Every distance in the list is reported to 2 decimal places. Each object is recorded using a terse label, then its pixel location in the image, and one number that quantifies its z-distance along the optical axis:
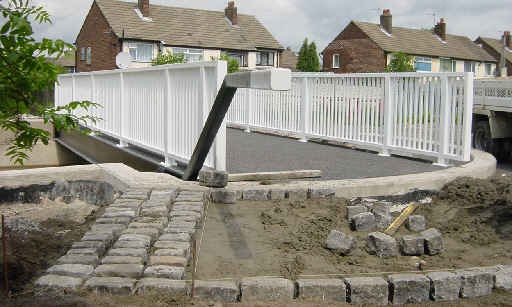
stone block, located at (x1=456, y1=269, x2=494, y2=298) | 4.10
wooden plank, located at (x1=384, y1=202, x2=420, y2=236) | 5.41
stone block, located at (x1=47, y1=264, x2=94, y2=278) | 3.92
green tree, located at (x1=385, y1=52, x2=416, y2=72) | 42.81
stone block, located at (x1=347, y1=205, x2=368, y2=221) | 5.69
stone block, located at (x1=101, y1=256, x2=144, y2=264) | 4.14
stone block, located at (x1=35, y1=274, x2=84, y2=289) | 3.74
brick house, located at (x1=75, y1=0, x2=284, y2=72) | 45.22
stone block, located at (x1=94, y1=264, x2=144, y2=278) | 3.94
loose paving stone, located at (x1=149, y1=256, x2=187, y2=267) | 4.16
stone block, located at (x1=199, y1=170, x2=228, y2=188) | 6.56
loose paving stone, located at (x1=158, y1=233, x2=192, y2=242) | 4.74
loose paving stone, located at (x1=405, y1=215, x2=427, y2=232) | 5.52
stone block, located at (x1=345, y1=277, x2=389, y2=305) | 3.92
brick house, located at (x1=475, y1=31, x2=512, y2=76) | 70.12
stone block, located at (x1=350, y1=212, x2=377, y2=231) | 5.41
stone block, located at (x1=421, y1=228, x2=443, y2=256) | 4.80
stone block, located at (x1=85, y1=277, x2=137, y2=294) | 3.71
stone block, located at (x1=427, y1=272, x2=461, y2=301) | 4.04
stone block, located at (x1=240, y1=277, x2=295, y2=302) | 3.83
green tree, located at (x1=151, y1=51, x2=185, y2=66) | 34.19
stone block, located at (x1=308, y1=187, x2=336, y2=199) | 6.46
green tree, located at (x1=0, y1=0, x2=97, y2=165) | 2.64
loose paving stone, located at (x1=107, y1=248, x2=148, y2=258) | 4.30
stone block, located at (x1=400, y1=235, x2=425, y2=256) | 4.77
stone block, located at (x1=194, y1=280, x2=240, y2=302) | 3.78
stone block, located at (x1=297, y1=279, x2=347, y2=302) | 3.89
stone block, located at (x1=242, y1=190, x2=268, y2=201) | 6.39
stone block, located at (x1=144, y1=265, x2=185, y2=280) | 3.95
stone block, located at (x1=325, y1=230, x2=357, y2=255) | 4.75
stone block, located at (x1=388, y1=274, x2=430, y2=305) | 3.97
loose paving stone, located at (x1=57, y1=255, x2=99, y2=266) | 4.14
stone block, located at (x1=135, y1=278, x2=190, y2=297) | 3.74
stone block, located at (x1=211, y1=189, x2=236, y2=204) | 6.32
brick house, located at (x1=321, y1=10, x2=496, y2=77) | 53.00
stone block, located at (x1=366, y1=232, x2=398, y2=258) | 4.73
